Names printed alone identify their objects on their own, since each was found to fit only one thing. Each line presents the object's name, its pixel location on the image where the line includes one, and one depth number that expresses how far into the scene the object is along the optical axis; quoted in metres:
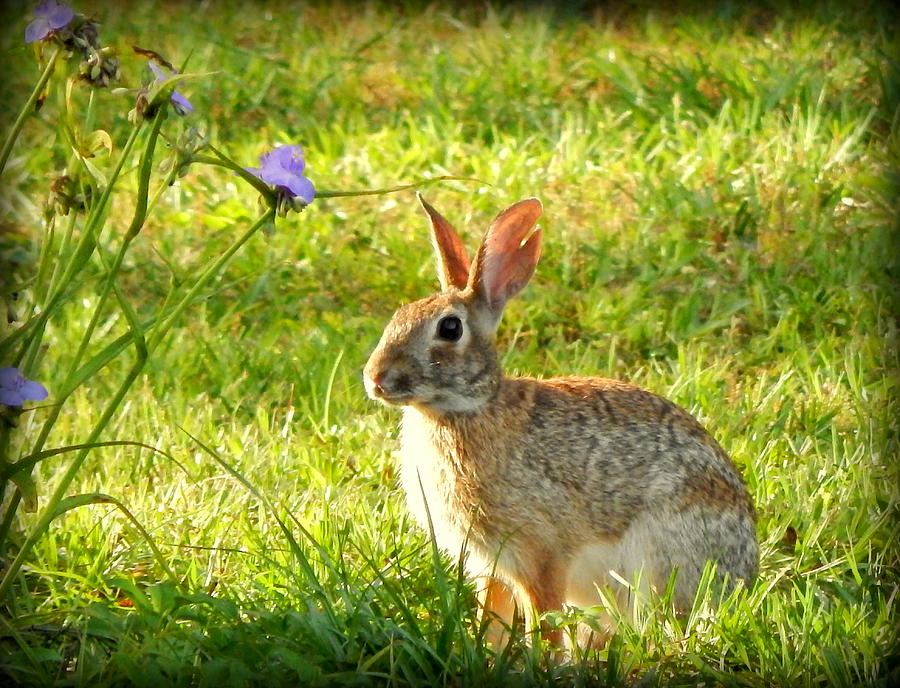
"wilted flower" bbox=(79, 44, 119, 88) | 5.95
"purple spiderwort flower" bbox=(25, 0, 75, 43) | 6.00
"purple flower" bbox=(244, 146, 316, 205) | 6.08
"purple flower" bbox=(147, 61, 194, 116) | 6.05
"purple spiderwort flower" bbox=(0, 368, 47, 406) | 6.00
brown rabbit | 7.95
